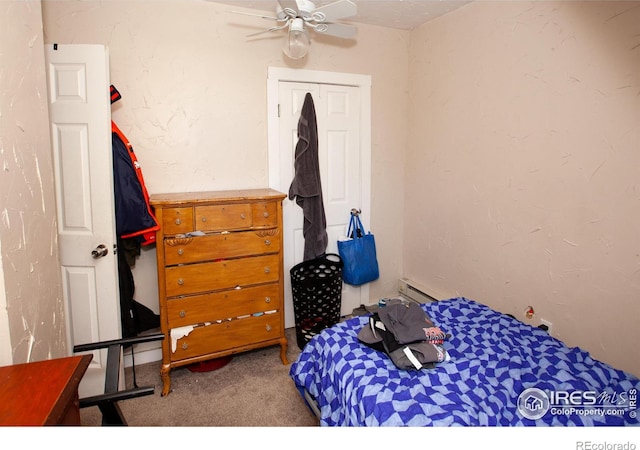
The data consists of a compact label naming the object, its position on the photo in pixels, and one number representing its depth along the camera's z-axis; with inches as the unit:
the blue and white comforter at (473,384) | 60.0
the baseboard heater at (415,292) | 134.6
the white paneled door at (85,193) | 85.4
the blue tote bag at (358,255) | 132.3
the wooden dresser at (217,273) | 96.7
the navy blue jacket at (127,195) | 96.1
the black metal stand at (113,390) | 48.5
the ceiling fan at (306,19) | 88.1
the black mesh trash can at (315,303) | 117.3
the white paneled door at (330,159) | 124.8
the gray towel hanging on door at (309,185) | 122.7
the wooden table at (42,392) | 37.1
